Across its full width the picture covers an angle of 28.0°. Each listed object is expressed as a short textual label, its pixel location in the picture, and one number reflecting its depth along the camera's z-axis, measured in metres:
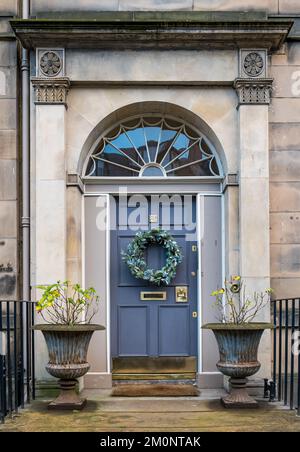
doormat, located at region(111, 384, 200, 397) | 7.85
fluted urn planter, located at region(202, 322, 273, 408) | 6.93
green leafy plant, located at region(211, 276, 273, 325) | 7.74
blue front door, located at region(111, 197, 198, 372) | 8.47
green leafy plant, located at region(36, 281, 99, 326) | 7.10
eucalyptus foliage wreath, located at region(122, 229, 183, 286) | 8.30
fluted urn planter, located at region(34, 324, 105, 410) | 6.82
